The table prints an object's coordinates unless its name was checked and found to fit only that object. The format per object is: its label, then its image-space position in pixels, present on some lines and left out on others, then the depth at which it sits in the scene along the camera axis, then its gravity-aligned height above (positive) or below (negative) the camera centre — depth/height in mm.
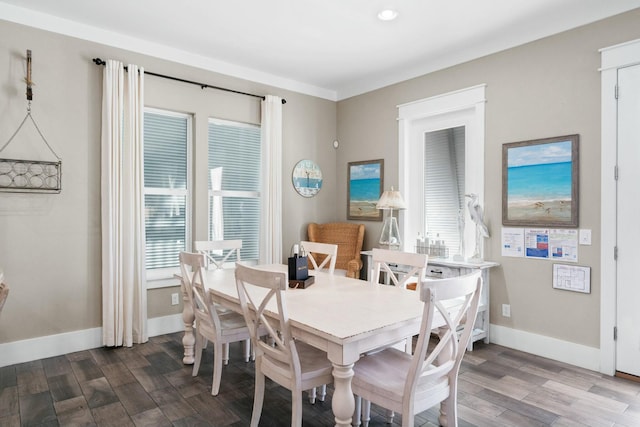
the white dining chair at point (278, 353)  1826 -723
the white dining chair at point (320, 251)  2535 -335
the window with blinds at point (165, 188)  3893 +242
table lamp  4090 -86
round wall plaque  4875 +447
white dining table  1673 -502
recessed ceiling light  3107 +1616
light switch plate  3058 -171
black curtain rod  3427 +1340
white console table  3450 -554
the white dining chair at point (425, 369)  1613 -767
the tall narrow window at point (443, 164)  3838 +533
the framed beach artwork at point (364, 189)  4734 +310
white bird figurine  3607 -11
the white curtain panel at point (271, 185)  4453 +317
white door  2830 -61
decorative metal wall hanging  3053 +309
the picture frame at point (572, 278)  3068 -514
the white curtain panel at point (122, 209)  3422 +27
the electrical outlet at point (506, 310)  3524 -874
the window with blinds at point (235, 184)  4309 +331
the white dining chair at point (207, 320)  2578 -765
